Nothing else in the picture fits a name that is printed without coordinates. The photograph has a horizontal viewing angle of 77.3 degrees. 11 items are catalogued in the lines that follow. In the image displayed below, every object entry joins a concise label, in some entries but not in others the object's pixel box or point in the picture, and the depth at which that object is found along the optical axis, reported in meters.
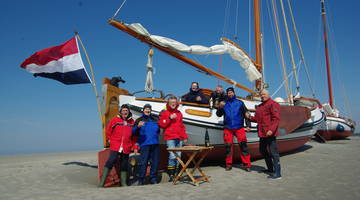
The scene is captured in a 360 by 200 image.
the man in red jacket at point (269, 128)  4.47
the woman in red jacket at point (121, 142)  4.67
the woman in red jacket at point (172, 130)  4.70
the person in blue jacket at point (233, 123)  5.28
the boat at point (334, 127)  17.50
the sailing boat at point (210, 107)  5.85
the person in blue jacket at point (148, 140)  4.64
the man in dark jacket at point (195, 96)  6.28
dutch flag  6.29
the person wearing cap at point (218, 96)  6.33
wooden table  3.92
